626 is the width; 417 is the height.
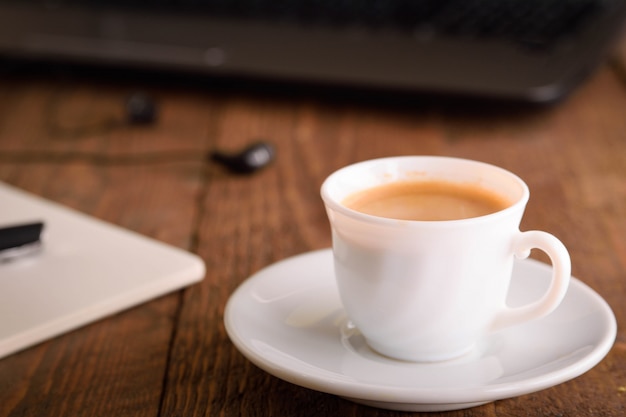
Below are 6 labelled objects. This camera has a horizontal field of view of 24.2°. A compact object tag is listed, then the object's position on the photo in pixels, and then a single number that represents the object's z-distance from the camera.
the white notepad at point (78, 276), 0.66
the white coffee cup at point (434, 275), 0.57
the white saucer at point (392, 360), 0.55
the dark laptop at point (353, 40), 0.99
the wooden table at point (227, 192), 0.61
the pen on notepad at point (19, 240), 0.72
